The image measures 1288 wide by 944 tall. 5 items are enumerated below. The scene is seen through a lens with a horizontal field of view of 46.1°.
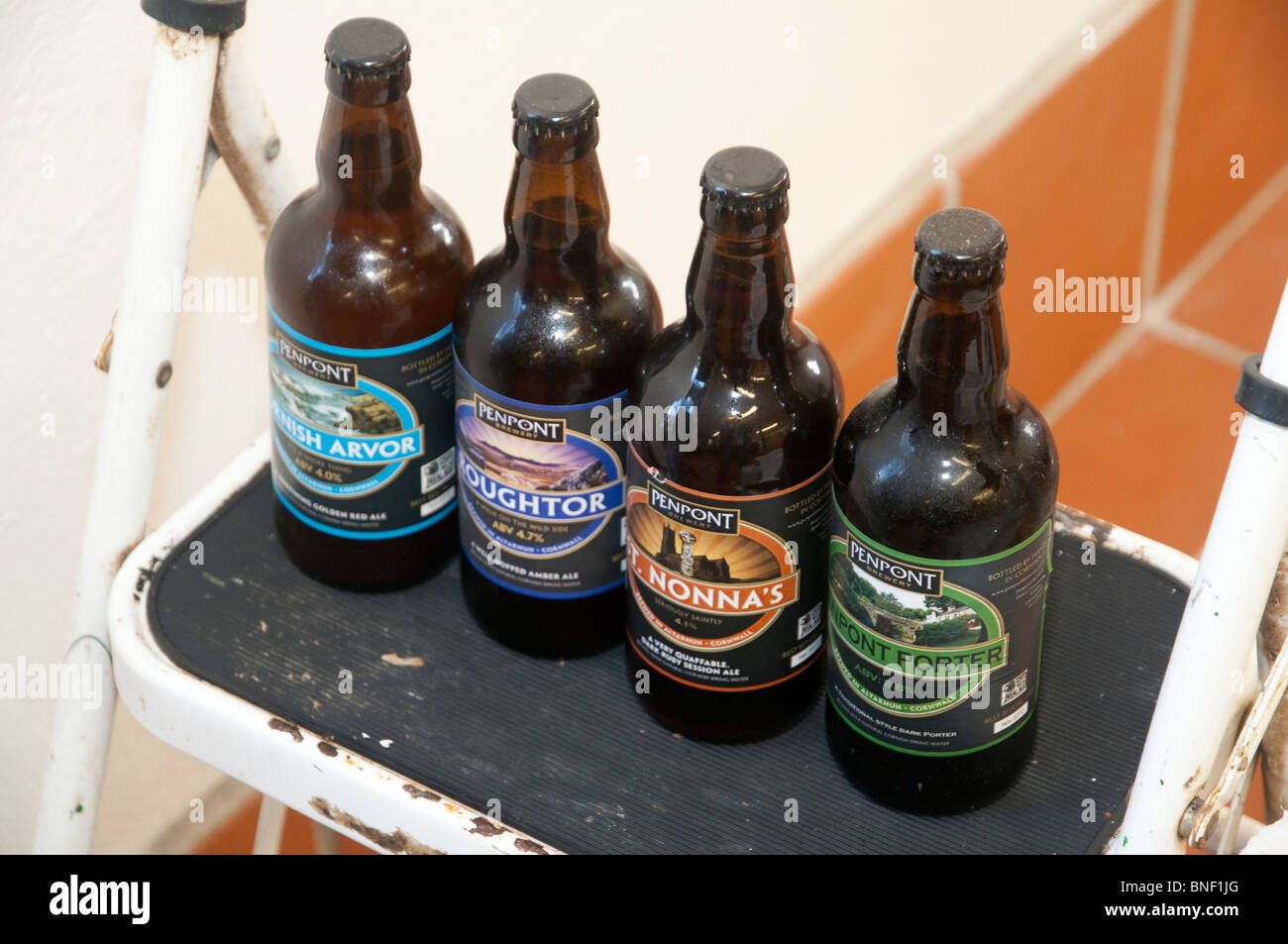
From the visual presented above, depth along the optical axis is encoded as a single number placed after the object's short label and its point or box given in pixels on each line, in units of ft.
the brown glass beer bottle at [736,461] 2.30
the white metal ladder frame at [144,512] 2.18
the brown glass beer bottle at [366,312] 2.56
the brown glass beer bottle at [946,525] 2.21
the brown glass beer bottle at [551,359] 2.45
